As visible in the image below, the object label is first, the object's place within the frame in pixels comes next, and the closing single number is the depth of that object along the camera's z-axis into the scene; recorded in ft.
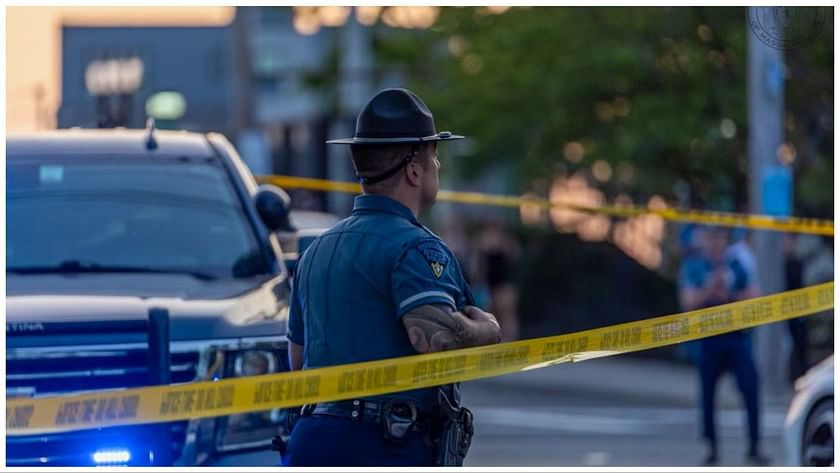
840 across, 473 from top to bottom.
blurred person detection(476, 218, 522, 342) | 156.25
